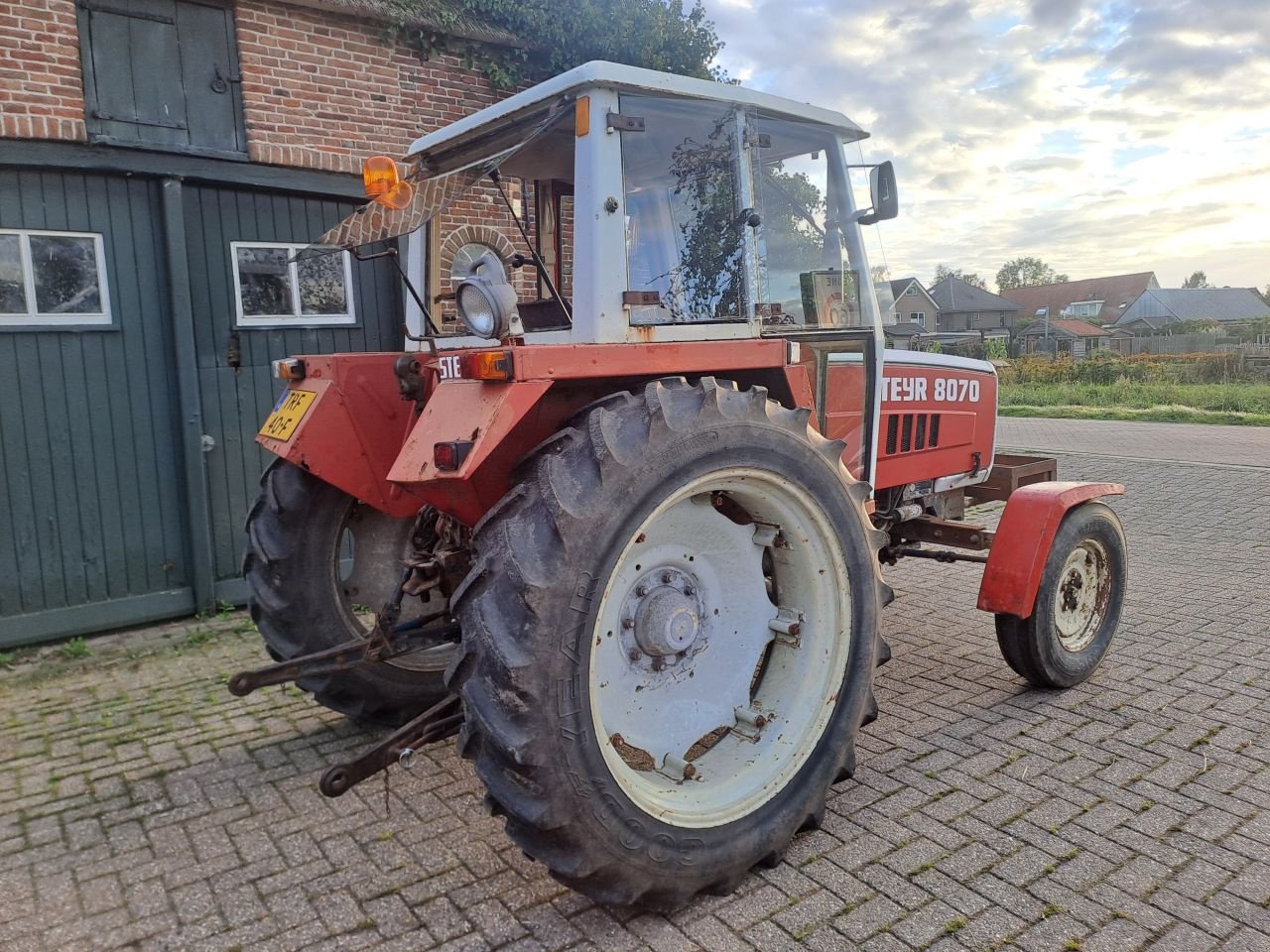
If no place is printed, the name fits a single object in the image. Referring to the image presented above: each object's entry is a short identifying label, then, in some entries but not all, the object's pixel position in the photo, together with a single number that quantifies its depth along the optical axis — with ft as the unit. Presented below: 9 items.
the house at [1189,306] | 242.99
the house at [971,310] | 239.91
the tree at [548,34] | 21.02
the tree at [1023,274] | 351.87
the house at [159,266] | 17.03
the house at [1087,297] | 282.97
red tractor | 7.65
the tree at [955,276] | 264.93
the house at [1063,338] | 199.41
